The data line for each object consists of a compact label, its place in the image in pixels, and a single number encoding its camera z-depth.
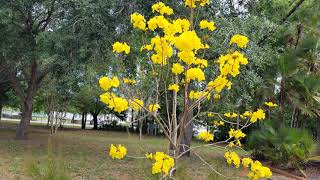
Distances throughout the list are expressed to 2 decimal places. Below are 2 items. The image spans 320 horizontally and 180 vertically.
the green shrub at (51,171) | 4.44
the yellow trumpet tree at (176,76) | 3.29
